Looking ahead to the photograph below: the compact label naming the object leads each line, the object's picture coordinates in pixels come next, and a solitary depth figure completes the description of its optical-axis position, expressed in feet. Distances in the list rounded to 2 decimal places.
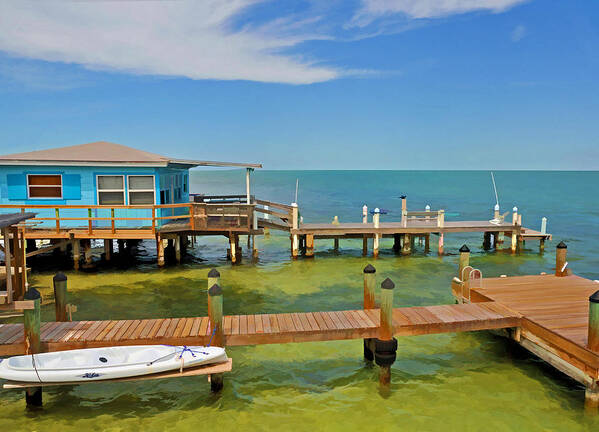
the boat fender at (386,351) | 30.55
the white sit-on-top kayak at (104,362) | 25.88
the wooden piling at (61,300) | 32.73
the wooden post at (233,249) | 70.44
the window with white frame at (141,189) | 63.77
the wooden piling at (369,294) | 35.14
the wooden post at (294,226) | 75.77
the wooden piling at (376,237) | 78.07
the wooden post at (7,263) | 33.96
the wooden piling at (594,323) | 26.86
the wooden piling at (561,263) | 44.39
